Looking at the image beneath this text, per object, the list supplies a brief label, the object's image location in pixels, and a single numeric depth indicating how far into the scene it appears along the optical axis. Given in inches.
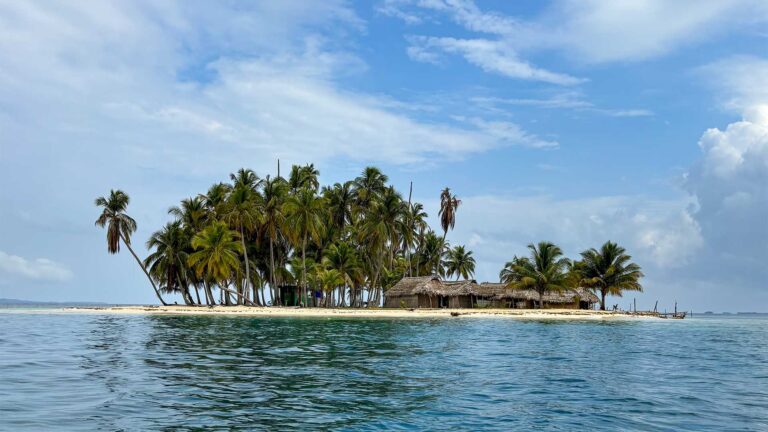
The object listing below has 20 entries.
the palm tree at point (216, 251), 2404.0
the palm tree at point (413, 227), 2899.1
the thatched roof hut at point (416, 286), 2684.5
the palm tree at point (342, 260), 2738.7
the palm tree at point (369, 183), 3070.9
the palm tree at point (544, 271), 2571.4
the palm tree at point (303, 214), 2554.1
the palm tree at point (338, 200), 3078.2
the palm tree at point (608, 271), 2728.8
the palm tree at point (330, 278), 2596.0
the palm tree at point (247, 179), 2741.1
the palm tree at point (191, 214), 2778.1
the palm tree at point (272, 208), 2620.6
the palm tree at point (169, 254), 2709.2
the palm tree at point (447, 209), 3223.4
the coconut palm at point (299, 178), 2972.4
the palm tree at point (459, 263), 3774.6
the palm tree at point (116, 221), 2672.2
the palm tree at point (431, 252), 3585.1
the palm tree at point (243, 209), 2551.7
